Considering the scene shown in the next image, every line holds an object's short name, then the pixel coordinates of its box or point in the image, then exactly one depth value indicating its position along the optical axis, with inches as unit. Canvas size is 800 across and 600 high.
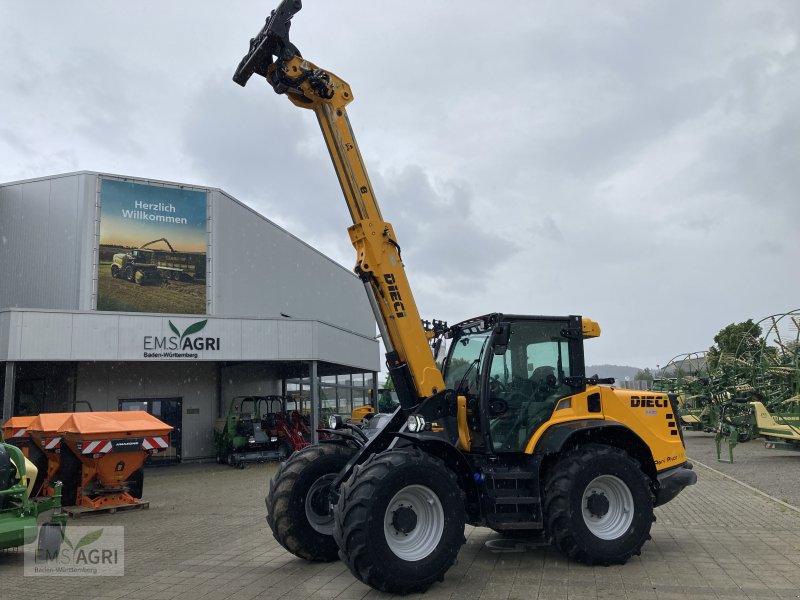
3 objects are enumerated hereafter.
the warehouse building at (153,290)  770.8
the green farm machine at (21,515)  287.0
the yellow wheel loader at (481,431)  252.7
